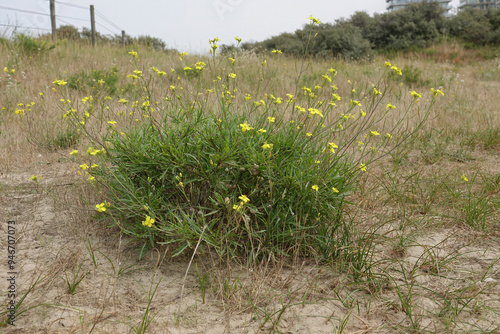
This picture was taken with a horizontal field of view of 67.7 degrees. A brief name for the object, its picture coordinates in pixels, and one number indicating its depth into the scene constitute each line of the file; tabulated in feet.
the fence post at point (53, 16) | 38.70
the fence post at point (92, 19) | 44.26
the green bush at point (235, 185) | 7.13
